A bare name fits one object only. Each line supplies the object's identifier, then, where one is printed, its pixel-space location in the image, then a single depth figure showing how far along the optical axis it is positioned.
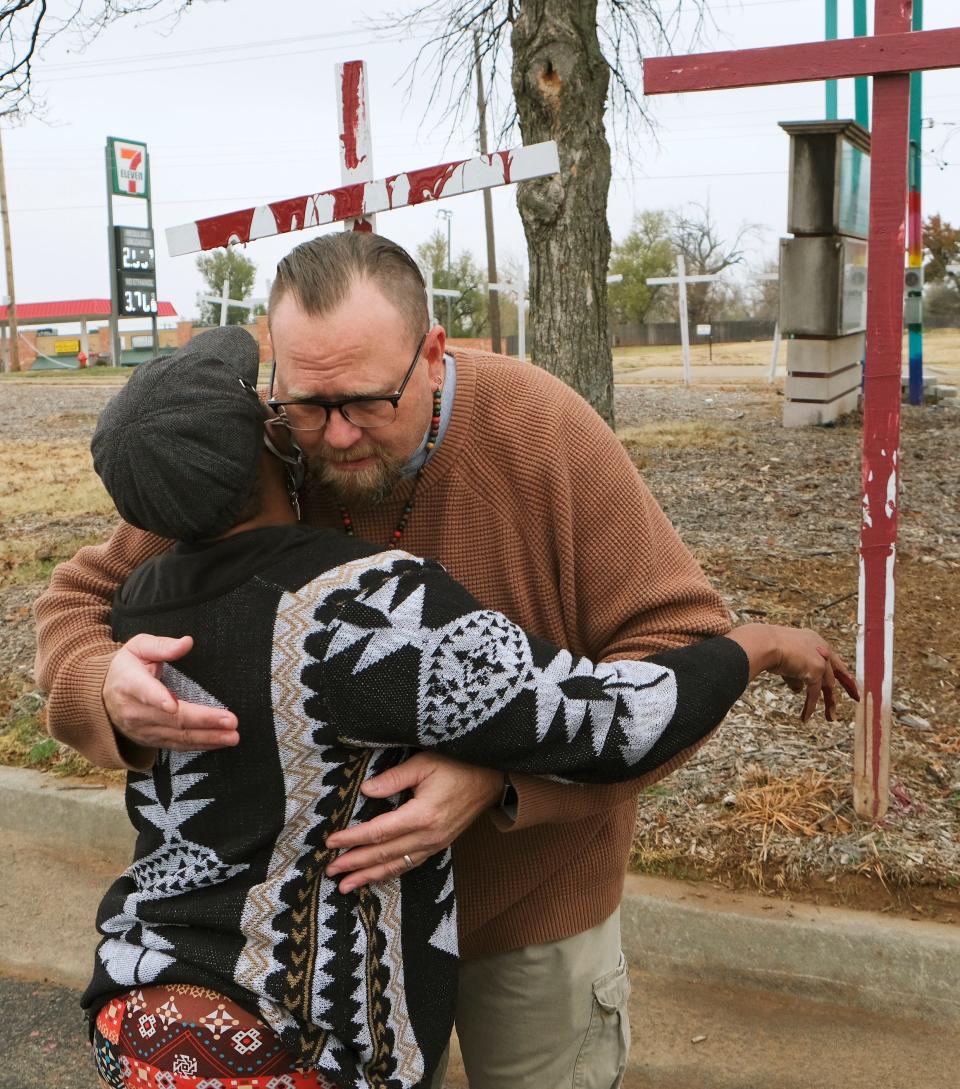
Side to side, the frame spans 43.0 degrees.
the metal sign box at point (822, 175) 9.55
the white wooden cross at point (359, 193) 3.51
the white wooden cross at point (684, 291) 18.56
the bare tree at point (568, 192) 6.95
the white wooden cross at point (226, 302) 19.97
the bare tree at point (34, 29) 8.37
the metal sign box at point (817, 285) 9.91
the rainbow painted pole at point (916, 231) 12.17
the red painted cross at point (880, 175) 2.88
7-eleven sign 32.56
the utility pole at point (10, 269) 44.41
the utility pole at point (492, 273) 32.50
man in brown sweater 1.69
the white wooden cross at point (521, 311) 18.31
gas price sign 27.78
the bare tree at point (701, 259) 56.34
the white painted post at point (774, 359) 16.88
